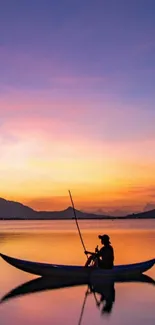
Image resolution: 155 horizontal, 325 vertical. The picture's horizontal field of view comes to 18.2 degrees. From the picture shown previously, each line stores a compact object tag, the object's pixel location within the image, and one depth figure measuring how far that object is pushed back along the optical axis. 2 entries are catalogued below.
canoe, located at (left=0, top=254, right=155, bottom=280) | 18.62
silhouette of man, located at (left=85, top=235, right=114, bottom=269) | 18.22
